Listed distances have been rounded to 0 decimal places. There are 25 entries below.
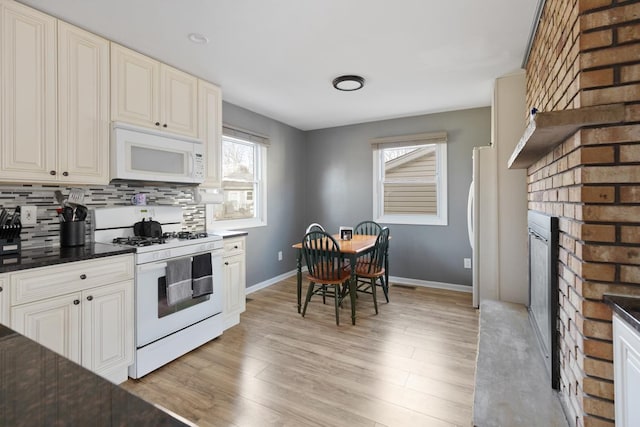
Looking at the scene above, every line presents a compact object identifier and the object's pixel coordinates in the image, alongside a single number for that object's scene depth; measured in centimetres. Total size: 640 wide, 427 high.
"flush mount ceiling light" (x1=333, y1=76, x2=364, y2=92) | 303
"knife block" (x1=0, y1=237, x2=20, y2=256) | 182
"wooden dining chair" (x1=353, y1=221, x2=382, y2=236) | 445
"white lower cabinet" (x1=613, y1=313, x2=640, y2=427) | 94
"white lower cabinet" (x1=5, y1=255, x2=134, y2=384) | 168
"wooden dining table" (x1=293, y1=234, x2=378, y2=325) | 301
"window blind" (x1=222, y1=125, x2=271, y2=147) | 371
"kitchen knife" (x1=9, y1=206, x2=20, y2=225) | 188
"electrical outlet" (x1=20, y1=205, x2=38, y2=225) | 208
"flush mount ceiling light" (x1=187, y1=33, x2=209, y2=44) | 228
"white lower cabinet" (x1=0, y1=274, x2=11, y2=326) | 157
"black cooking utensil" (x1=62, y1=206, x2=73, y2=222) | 216
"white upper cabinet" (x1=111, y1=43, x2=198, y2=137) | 237
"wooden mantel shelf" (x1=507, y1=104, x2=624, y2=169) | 113
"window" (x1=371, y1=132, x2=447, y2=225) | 423
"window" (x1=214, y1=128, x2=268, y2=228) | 386
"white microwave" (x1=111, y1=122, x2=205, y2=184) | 232
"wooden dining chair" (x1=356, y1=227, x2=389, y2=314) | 328
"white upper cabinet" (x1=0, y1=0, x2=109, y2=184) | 187
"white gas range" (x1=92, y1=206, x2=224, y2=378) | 217
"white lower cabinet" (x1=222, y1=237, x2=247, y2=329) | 293
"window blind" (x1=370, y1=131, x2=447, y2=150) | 415
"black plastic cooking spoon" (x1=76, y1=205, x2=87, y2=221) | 222
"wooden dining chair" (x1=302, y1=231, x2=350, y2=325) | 301
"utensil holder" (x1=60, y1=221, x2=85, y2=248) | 214
